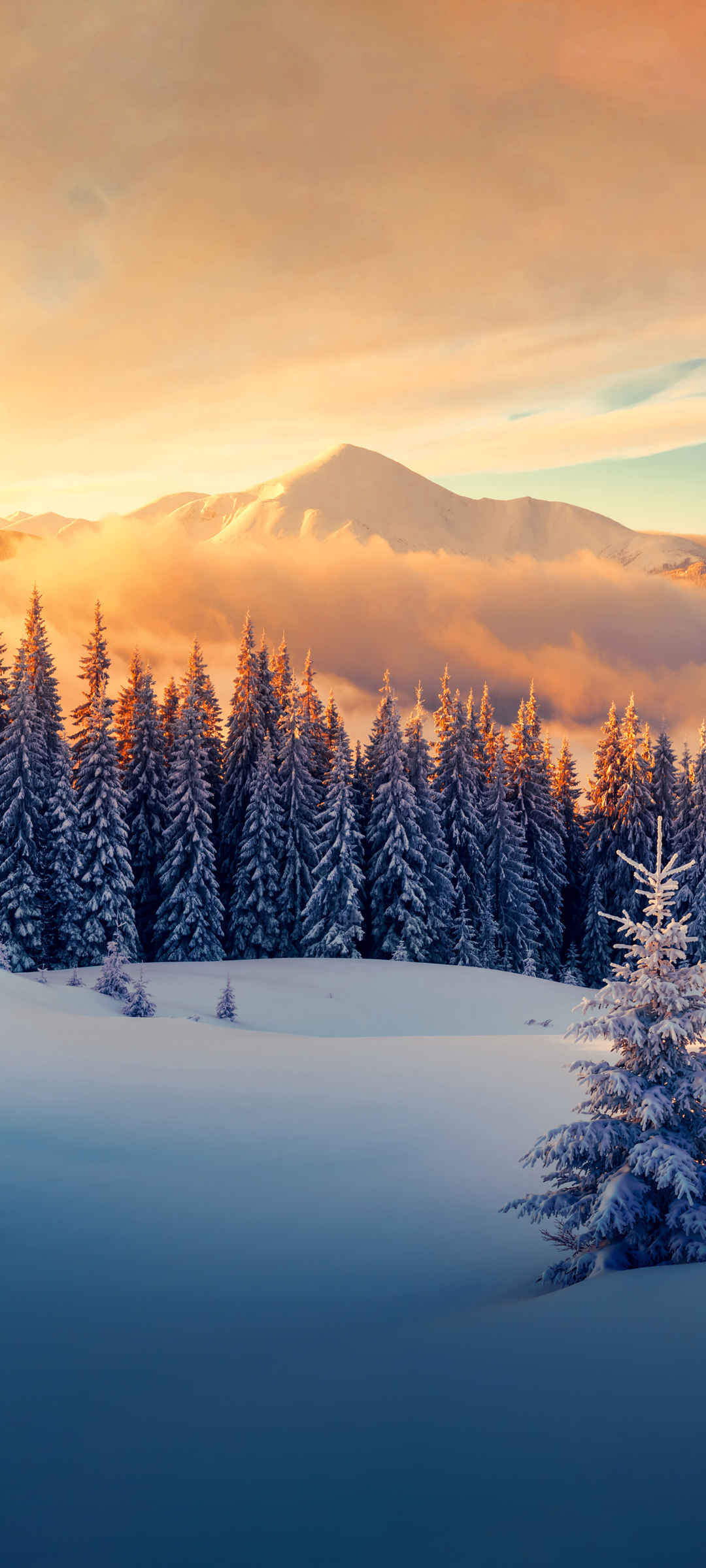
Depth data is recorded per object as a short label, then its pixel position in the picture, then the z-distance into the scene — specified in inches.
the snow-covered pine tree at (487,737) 1969.7
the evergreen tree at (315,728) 1779.0
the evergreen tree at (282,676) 1937.7
